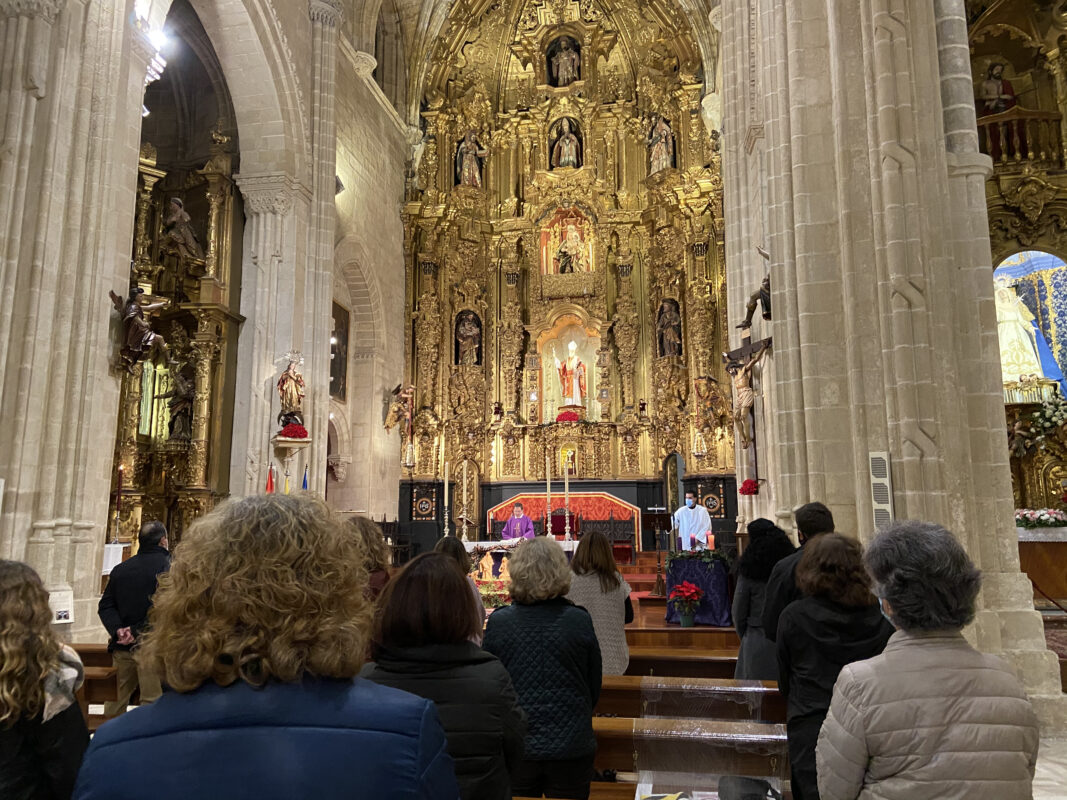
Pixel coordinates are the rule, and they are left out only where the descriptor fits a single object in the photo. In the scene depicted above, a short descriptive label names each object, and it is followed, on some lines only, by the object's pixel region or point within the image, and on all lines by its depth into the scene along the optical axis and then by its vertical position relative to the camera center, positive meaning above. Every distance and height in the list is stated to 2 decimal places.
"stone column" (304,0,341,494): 15.22 +6.05
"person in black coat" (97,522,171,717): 5.35 -0.45
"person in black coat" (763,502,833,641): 3.87 -0.24
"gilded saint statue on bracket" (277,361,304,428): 14.05 +2.29
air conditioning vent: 6.06 +0.30
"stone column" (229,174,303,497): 14.36 +4.18
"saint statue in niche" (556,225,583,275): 23.06 +7.89
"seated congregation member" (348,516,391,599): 3.85 -0.13
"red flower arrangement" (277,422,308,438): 13.88 +1.64
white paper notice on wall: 7.70 -0.75
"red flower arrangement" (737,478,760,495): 10.71 +0.54
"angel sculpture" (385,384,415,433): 20.14 +3.02
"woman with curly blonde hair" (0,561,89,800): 2.09 -0.47
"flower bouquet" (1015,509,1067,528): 10.87 +0.12
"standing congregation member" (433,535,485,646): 4.23 -0.11
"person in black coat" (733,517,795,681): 4.79 -0.36
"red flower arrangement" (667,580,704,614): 8.77 -0.76
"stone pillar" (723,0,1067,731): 6.06 +1.93
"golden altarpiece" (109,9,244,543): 13.87 +3.65
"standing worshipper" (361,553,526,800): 2.08 -0.38
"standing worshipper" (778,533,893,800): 2.92 -0.38
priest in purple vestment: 17.75 +0.01
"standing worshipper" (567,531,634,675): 4.76 -0.38
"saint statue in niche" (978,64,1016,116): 16.77 +9.11
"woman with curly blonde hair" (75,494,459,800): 1.23 -0.28
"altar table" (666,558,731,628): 9.02 -0.74
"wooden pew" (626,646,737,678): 6.09 -1.04
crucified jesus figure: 10.95 +1.83
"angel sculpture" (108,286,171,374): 9.71 +2.42
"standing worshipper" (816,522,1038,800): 1.96 -0.45
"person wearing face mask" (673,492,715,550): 14.37 +0.03
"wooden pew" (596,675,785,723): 4.43 -0.95
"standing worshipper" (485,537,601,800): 3.08 -0.55
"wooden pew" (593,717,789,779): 3.46 -0.96
